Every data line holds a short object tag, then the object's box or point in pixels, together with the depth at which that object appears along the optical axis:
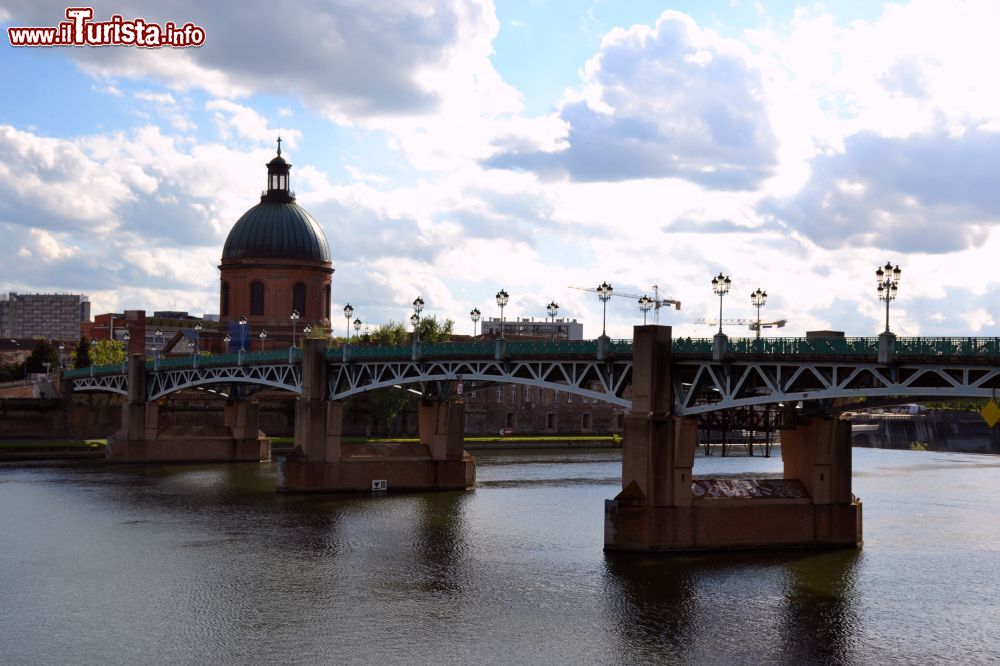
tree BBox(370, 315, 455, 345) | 141.25
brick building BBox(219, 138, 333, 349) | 145.62
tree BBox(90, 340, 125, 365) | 154.00
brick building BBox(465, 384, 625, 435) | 152.12
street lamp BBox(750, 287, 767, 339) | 58.82
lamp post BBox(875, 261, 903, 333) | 51.79
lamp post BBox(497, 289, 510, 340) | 78.69
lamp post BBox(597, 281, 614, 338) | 67.00
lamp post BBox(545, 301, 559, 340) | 78.81
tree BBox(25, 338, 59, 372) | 160.38
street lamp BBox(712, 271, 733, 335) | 59.75
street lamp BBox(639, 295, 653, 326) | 65.26
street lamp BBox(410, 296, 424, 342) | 86.75
